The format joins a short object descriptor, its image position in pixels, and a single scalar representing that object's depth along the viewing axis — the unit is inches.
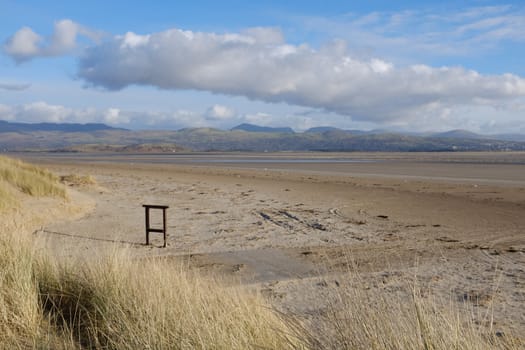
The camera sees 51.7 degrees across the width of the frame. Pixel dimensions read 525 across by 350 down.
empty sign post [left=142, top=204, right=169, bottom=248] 443.5
